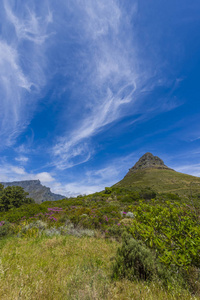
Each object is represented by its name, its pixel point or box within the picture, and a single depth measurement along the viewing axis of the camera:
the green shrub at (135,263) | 3.19
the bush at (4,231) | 7.44
